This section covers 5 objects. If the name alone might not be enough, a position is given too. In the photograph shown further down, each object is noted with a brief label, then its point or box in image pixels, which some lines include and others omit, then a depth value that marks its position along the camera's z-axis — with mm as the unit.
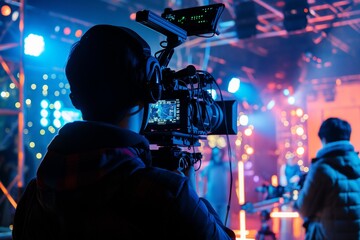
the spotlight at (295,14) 6785
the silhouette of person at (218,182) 6746
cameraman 870
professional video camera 1493
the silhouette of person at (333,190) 2734
